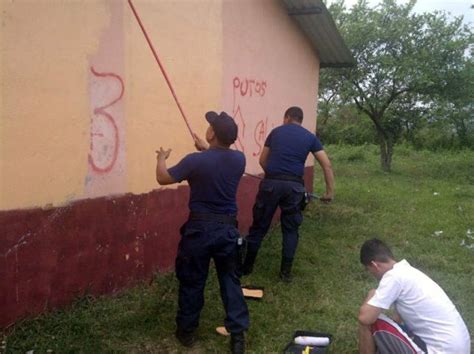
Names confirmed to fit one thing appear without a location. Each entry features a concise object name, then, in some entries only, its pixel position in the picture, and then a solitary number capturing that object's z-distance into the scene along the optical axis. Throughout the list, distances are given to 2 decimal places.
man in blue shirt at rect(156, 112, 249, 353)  3.63
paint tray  3.74
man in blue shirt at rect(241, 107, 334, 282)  5.33
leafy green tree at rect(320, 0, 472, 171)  14.13
